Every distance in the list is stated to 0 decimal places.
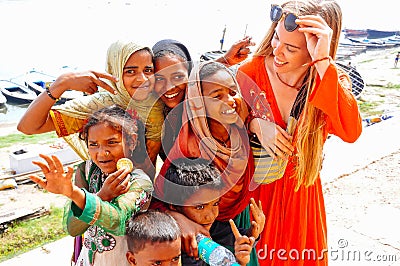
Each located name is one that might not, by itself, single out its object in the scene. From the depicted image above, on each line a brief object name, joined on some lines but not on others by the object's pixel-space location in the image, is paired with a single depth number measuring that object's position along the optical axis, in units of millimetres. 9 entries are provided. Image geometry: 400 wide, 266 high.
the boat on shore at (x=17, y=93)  19047
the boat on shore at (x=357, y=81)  12023
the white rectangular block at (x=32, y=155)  9828
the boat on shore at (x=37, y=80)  19562
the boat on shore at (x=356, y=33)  33531
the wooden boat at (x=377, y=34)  33375
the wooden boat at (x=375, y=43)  29531
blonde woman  2016
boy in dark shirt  1854
